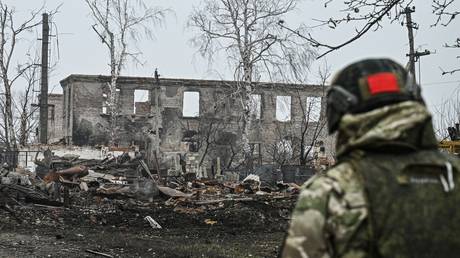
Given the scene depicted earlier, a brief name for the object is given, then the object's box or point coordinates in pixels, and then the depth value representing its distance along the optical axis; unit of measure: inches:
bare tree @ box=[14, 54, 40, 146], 1574.4
